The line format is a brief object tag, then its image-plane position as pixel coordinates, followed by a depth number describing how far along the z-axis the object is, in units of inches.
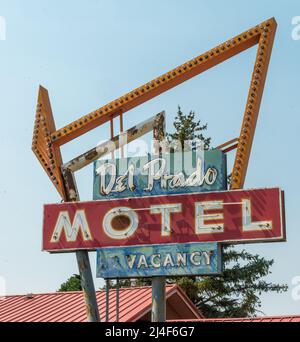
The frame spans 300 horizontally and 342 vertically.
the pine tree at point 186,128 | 1593.3
